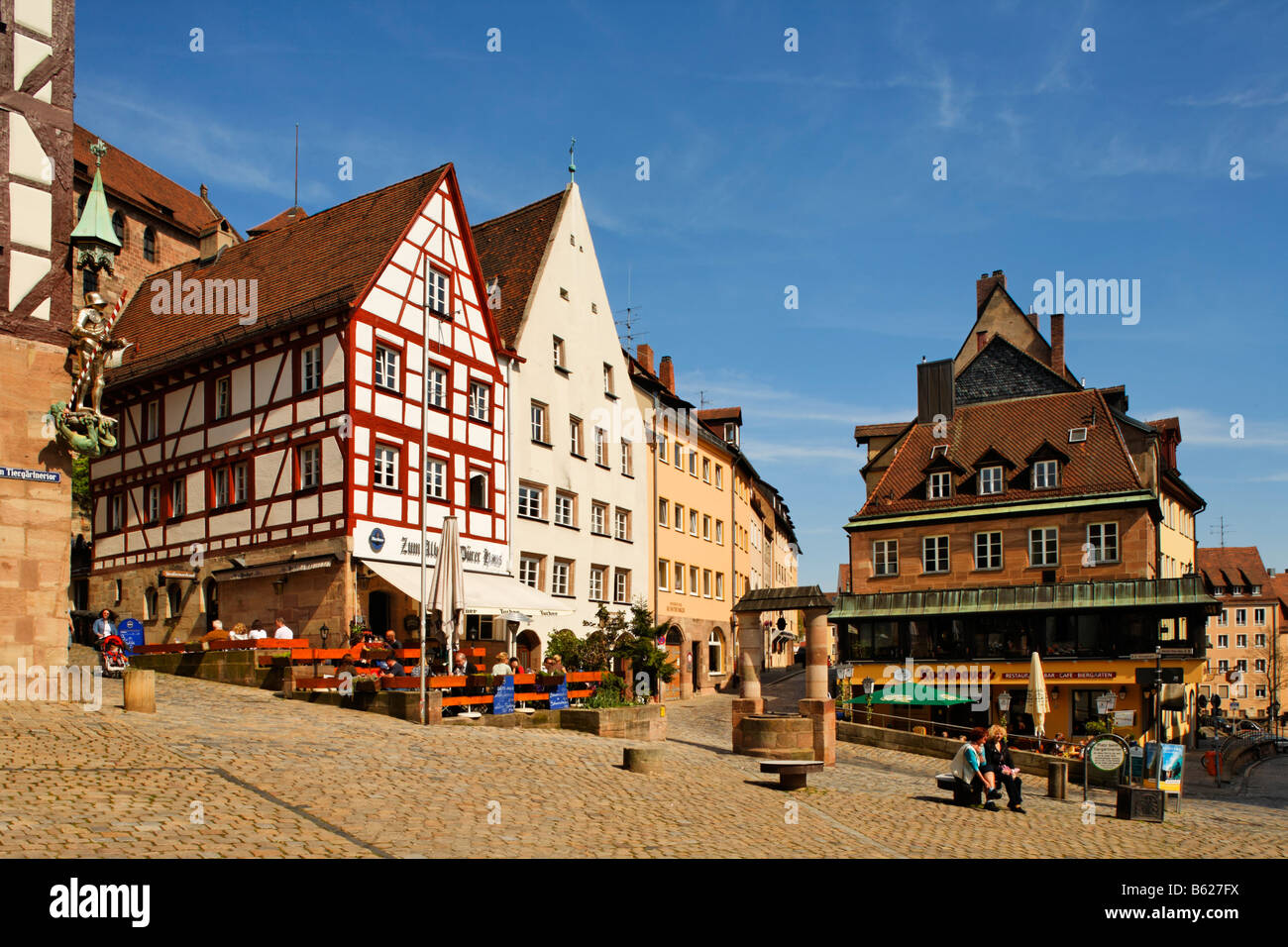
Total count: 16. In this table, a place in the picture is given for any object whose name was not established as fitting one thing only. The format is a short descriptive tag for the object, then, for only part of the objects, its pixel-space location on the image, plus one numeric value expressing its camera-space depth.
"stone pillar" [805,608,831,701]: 25.35
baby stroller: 23.48
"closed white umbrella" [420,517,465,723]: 22.23
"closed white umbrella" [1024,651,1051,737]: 28.56
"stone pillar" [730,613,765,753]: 25.47
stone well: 23.97
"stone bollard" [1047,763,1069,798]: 21.92
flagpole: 20.78
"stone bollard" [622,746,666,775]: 17.77
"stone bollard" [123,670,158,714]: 17.75
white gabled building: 36.56
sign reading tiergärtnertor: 19.62
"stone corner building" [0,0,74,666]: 19.72
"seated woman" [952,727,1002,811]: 18.48
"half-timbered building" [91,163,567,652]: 29.16
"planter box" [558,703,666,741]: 22.75
